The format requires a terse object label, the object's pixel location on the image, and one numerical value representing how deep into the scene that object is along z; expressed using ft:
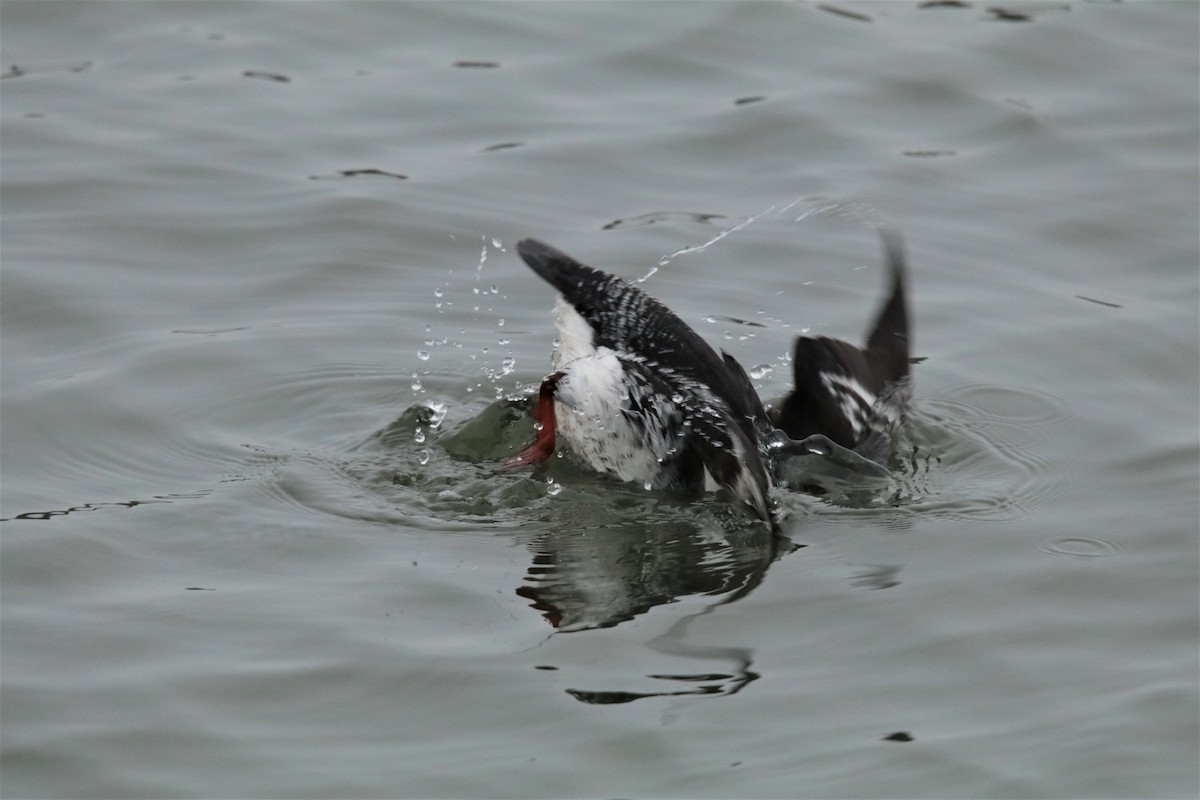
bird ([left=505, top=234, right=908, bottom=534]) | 39.63
